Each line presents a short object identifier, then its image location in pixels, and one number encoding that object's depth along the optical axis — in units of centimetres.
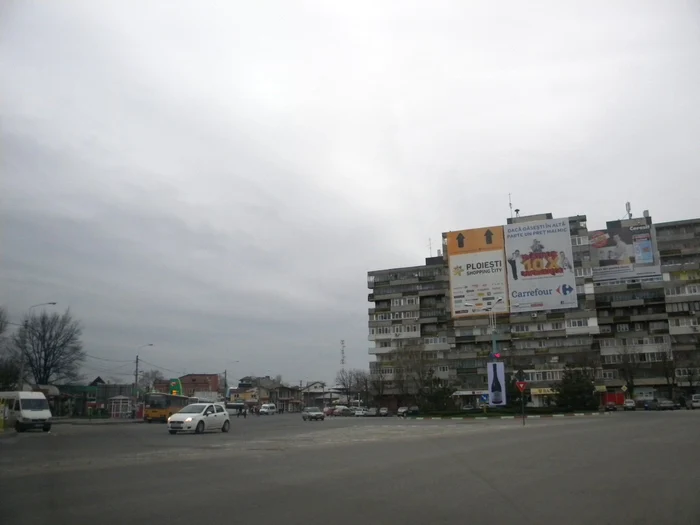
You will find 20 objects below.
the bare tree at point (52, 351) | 6625
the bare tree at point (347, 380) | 13888
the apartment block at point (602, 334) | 8200
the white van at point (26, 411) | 3238
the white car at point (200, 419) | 2848
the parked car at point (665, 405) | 6338
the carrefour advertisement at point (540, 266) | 5828
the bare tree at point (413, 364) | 7981
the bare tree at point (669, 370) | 7531
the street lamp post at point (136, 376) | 7406
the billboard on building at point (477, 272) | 6009
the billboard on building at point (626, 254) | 7006
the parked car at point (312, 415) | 5984
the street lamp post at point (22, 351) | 4397
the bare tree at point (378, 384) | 9675
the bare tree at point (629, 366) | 8029
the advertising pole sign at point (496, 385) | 5381
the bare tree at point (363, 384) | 10876
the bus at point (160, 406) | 5438
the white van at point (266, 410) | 9175
